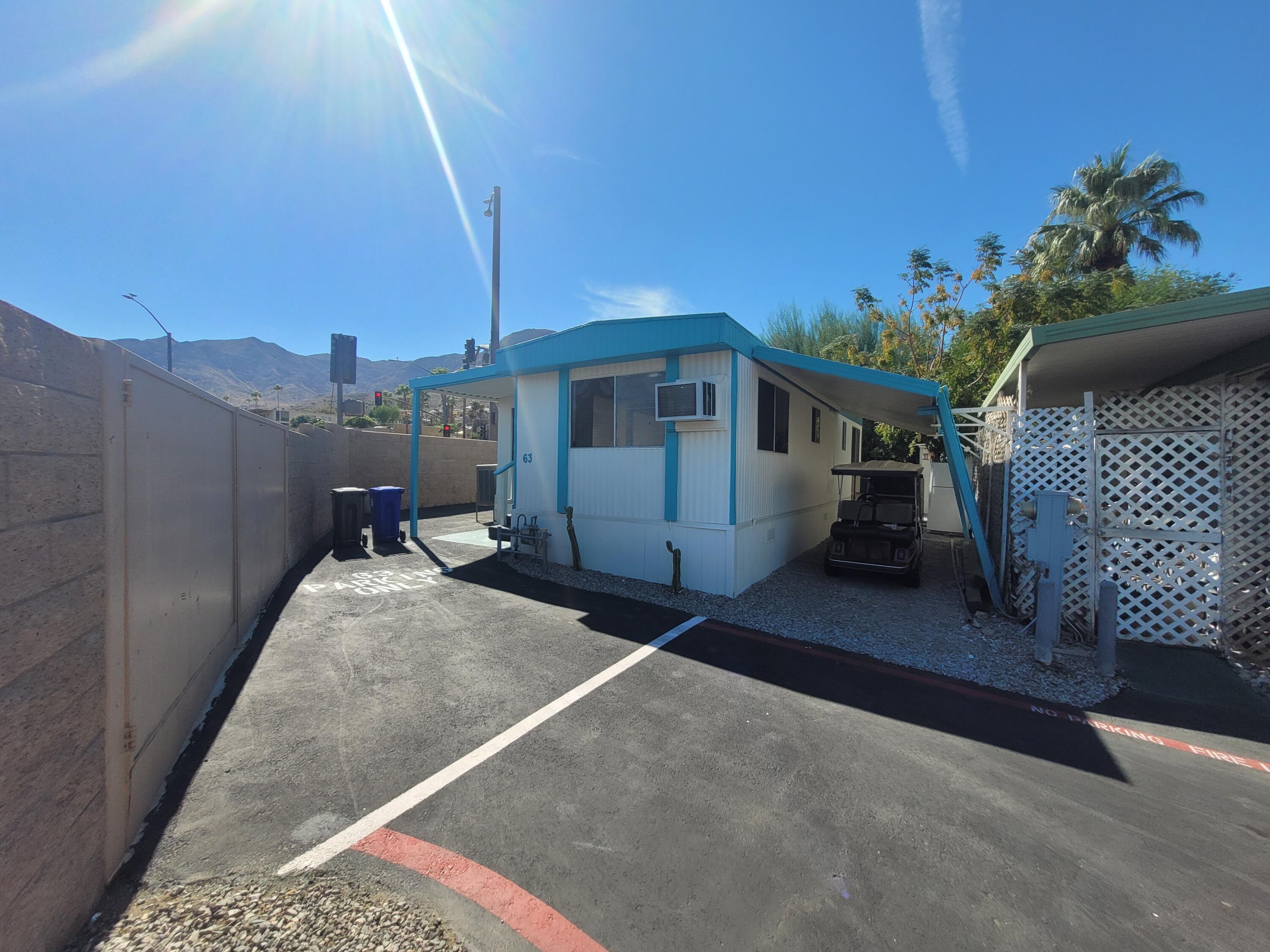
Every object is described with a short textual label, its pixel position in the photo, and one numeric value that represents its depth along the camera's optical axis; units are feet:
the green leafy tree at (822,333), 79.20
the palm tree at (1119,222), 59.93
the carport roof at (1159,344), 15.60
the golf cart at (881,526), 26.35
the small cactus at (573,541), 27.99
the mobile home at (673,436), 23.65
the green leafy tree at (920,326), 57.77
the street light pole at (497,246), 48.03
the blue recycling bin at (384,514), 36.40
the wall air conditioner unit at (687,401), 23.11
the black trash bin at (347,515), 33.73
